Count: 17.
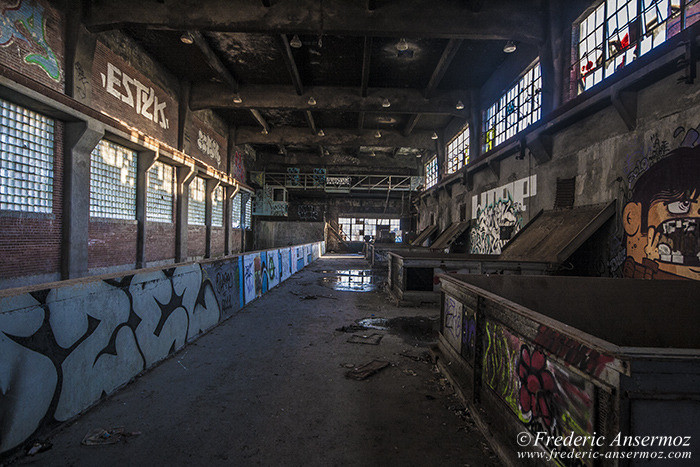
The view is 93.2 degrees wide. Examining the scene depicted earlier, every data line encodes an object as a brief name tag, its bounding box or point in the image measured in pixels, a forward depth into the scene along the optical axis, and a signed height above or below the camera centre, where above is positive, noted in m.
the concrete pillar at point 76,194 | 8.04 +0.89
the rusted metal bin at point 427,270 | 7.38 -0.78
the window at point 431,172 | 21.46 +4.34
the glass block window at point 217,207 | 17.61 +1.37
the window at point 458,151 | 15.66 +4.35
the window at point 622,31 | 5.32 +3.85
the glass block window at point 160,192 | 11.81 +1.47
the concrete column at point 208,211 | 16.70 +1.07
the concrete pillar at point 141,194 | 11.09 +1.24
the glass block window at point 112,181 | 9.23 +1.48
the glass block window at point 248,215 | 23.01 +1.31
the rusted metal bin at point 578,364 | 1.35 -0.77
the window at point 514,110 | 9.59 +4.25
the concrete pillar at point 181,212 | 13.63 +0.81
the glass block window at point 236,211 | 20.87 +1.38
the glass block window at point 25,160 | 6.73 +1.50
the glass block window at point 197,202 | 15.16 +1.42
